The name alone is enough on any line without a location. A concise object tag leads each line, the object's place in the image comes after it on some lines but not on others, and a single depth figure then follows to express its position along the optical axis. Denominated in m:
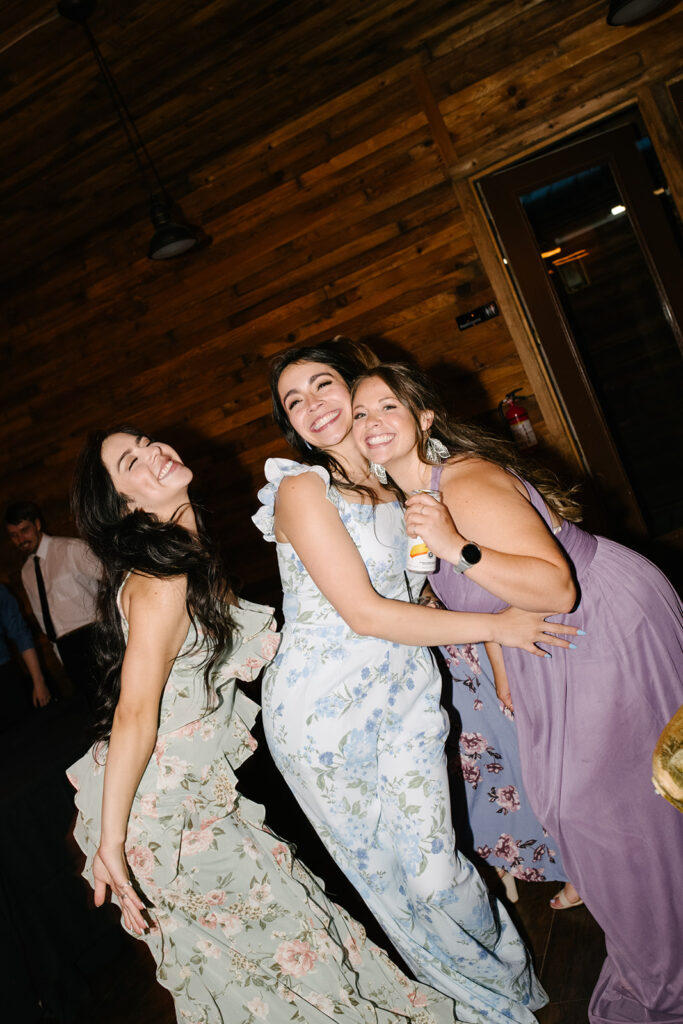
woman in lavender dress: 1.54
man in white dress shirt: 4.41
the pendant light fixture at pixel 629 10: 3.36
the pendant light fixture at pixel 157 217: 3.87
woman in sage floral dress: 1.60
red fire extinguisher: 4.11
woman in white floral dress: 1.66
